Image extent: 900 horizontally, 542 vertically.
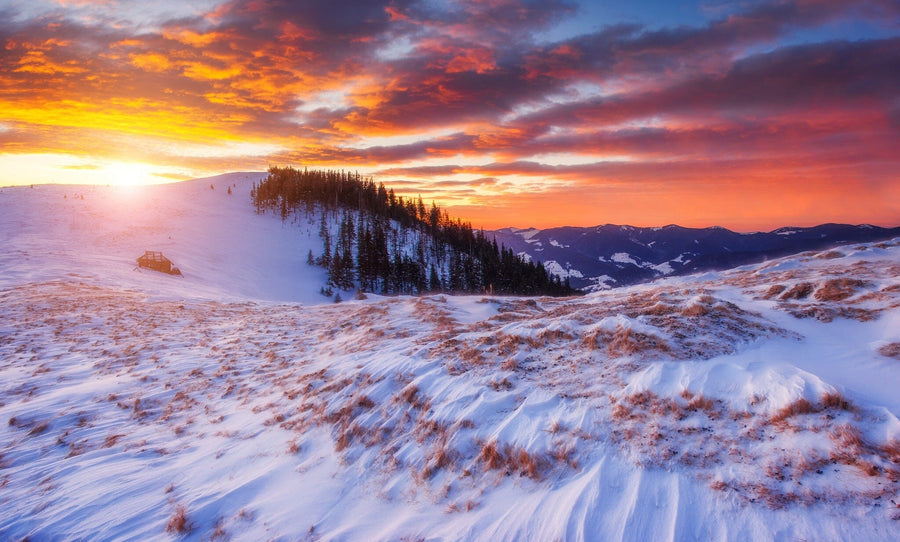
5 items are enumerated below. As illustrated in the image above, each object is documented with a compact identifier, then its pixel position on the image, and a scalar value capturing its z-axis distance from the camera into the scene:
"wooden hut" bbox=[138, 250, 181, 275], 37.72
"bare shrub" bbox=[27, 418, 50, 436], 6.79
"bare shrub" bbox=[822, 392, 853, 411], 3.72
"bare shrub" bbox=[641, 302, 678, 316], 7.50
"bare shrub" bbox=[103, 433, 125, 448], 6.42
